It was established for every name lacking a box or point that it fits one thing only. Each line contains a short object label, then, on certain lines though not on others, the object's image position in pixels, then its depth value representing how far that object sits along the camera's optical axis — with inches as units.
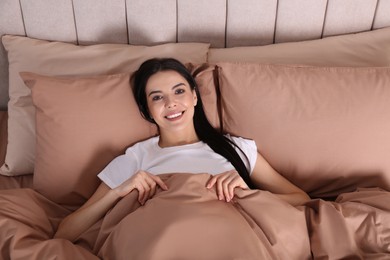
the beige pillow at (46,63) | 57.3
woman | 50.8
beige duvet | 39.2
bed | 41.6
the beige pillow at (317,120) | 50.7
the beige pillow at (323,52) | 59.4
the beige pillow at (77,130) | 51.9
